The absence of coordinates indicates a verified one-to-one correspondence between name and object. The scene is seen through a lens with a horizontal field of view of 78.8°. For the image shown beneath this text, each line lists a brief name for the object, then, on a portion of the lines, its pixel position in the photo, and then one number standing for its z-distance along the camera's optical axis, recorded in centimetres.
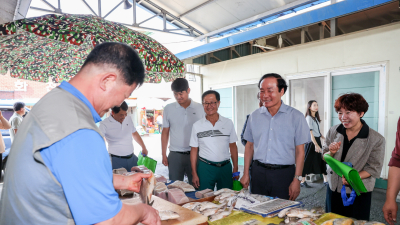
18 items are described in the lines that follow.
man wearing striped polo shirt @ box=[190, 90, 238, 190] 321
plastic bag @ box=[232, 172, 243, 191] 285
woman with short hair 233
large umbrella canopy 225
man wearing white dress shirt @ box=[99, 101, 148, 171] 410
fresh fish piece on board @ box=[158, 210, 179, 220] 157
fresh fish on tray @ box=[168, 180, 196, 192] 254
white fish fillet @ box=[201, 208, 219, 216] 176
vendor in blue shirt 77
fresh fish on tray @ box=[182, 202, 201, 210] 191
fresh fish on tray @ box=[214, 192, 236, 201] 214
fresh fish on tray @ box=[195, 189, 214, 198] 238
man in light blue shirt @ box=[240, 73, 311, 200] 264
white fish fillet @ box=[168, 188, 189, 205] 212
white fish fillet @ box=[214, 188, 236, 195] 231
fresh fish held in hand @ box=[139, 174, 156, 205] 154
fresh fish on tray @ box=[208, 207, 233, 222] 170
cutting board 158
